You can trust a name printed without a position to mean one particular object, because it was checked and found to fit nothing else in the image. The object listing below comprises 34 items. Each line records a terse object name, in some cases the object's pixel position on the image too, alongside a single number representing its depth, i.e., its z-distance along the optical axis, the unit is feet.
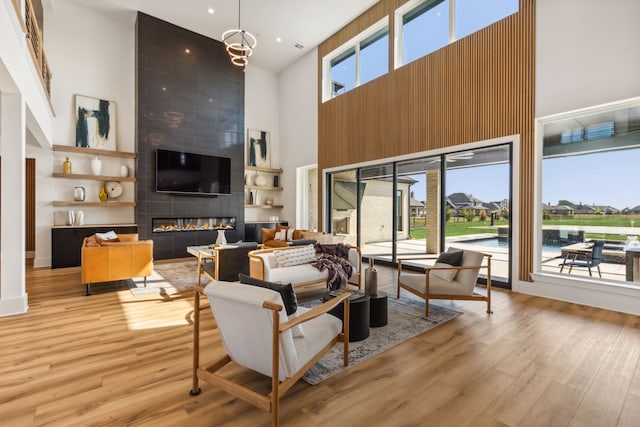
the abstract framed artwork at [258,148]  32.12
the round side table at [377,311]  10.96
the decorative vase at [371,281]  11.00
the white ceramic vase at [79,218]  22.68
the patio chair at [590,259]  14.28
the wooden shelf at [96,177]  22.03
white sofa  13.11
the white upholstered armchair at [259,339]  5.72
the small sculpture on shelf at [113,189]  24.25
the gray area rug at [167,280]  15.80
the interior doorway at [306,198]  31.27
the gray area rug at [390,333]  8.13
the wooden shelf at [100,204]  22.09
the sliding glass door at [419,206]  20.13
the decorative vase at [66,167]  22.40
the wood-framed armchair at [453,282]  12.33
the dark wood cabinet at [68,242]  21.24
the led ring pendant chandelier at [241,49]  16.94
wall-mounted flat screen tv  25.34
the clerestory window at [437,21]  17.48
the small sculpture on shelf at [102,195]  23.71
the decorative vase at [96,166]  23.31
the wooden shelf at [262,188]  31.26
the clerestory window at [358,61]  23.73
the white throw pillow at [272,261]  14.66
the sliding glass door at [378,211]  23.31
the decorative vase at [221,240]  19.77
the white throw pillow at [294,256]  14.61
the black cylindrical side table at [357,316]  9.64
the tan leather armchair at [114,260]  14.83
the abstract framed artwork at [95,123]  23.39
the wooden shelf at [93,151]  22.22
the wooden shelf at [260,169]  31.31
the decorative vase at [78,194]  22.76
